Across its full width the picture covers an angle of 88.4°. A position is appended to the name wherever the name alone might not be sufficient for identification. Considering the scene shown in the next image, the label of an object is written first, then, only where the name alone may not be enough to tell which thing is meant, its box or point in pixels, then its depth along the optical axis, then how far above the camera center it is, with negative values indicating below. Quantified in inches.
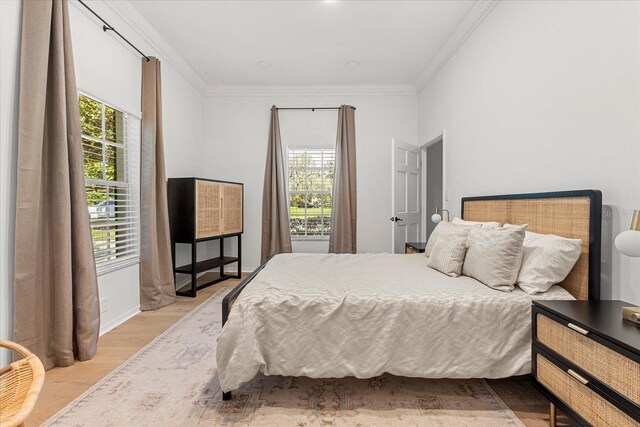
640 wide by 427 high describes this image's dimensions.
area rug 65.2 -41.8
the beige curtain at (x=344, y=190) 189.5 +10.7
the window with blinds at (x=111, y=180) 109.7 +10.6
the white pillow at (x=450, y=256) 88.8 -13.4
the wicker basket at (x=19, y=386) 32.8 -20.4
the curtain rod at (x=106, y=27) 99.4 +61.5
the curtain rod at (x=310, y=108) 194.2 +59.5
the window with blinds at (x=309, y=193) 200.7 +9.5
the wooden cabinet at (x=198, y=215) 149.1 -3.2
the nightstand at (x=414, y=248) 142.0 -17.8
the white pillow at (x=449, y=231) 94.0 -7.0
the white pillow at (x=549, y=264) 72.0 -12.5
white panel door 161.0 +7.2
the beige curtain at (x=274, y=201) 190.7 +4.4
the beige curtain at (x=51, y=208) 77.8 +0.2
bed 68.2 -25.5
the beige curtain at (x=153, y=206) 131.0 +1.2
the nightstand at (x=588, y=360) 44.8 -23.8
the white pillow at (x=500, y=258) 76.0 -11.7
